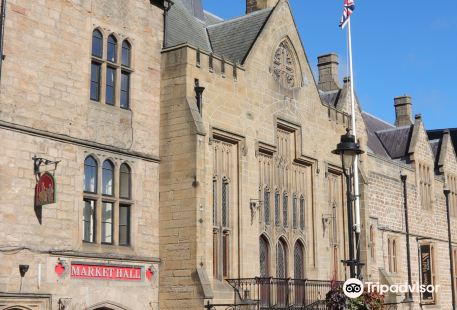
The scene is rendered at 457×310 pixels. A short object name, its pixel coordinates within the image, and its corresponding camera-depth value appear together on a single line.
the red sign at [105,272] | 19.00
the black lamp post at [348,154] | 17.06
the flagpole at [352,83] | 26.60
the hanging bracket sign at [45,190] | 17.52
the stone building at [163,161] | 18.33
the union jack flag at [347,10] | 27.49
